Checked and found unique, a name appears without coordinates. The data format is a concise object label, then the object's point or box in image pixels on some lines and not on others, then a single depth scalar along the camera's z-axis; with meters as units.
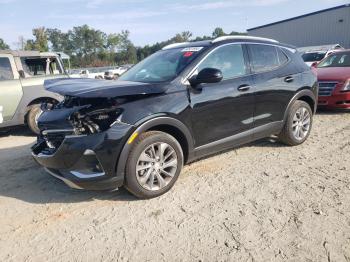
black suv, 3.52
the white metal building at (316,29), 28.35
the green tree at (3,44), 63.39
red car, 7.77
